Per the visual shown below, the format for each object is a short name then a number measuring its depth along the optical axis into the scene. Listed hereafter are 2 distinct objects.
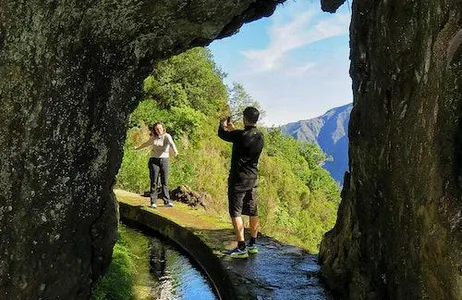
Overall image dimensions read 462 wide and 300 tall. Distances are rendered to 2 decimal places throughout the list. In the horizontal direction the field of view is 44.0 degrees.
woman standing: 12.59
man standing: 8.42
